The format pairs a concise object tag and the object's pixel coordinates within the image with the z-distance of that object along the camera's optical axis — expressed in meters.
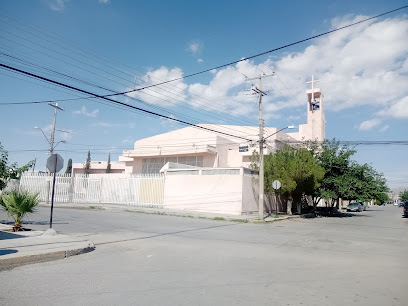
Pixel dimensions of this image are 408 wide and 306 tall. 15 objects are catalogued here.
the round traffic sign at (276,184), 22.31
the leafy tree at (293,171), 24.92
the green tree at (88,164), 68.02
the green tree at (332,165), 30.92
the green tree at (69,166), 74.62
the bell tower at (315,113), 55.22
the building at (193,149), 39.84
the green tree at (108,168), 66.29
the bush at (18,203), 10.96
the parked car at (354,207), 48.84
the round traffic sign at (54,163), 11.06
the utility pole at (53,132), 31.47
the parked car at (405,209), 32.44
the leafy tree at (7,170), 12.78
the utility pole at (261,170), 21.85
